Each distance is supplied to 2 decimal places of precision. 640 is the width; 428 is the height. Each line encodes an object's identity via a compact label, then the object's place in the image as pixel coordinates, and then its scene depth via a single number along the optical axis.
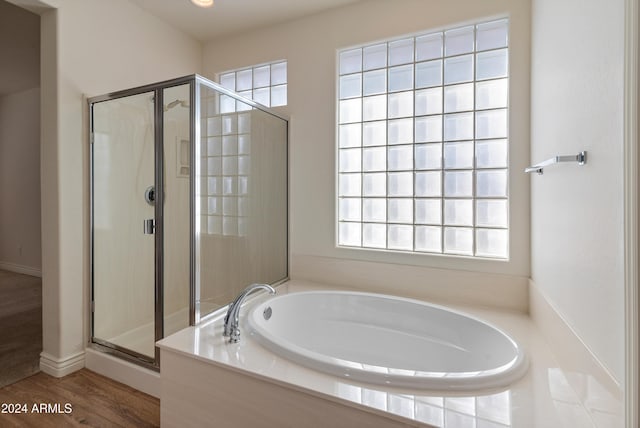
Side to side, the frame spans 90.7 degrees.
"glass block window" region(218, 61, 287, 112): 2.70
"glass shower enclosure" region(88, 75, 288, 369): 1.84
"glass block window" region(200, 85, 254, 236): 1.86
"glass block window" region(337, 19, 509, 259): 2.06
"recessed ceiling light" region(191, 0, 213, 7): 2.30
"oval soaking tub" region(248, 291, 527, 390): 1.20
